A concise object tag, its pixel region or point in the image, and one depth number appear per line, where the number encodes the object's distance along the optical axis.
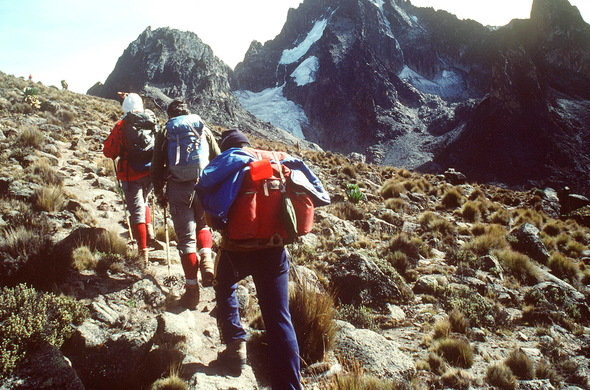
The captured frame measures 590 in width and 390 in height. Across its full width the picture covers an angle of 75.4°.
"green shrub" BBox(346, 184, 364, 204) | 11.05
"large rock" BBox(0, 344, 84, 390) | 2.49
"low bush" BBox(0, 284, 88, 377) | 2.67
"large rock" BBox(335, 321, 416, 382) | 3.66
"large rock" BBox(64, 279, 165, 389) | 2.85
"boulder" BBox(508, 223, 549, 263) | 8.66
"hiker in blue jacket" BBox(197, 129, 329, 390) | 2.58
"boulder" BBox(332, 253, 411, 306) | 5.48
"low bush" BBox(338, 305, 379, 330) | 4.83
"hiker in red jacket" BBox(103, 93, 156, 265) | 4.70
